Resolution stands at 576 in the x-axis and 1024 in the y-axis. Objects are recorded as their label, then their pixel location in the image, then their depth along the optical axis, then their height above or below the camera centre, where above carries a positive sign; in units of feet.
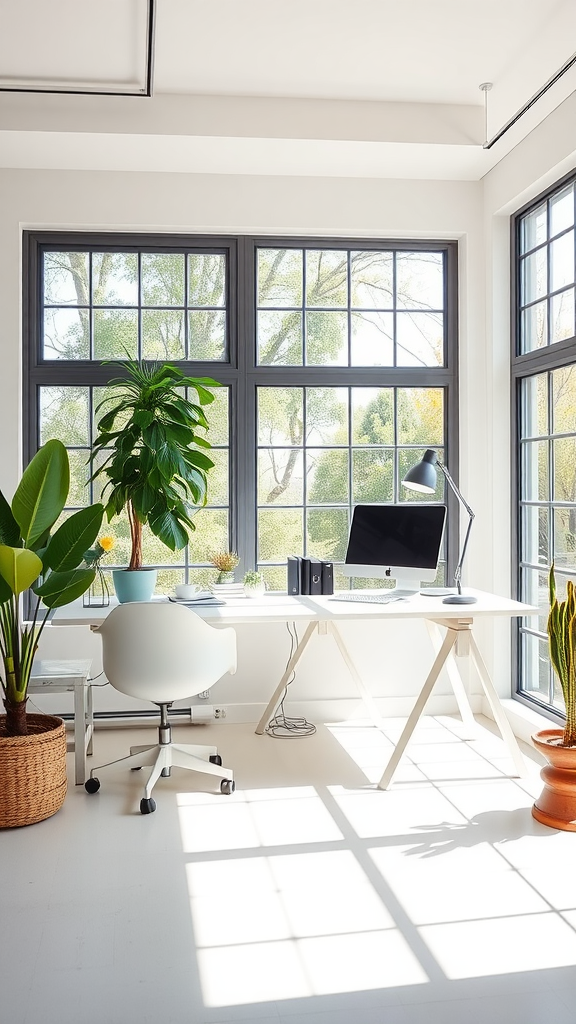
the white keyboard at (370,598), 12.62 -1.48
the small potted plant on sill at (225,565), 14.52 -1.07
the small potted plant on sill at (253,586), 13.67 -1.35
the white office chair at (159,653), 10.78 -1.93
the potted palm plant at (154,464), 12.99 +0.59
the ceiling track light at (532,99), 11.21 +5.66
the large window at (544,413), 13.33 +1.44
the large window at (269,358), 15.23 +2.62
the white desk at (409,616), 11.73 -1.59
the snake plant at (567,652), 10.62 -1.91
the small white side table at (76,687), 12.02 -2.63
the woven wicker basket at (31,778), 10.43 -3.41
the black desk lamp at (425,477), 13.33 +0.37
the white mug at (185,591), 13.20 -1.37
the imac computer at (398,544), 13.35 -0.70
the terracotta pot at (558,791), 10.20 -3.53
